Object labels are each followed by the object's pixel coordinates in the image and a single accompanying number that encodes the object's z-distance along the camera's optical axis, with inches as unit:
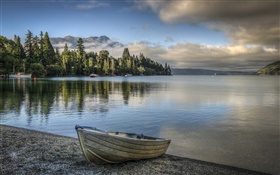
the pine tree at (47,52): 6829.7
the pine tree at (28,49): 6625.5
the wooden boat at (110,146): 414.0
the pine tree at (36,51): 6496.1
